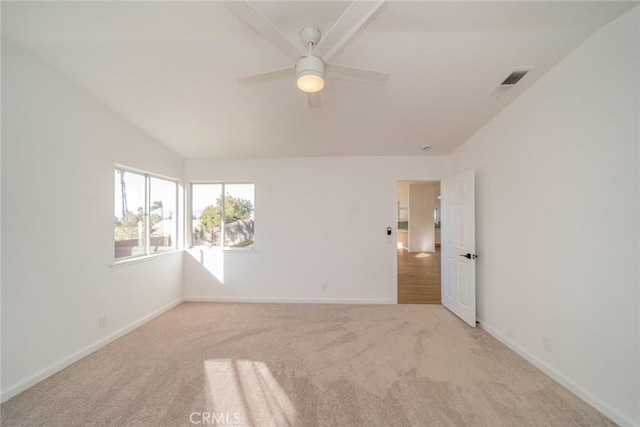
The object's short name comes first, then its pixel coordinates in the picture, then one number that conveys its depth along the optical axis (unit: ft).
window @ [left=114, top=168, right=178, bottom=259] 10.48
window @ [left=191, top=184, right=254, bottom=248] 14.62
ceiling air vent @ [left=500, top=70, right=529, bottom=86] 7.43
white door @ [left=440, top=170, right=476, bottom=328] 10.79
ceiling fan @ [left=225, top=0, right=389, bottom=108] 4.03
